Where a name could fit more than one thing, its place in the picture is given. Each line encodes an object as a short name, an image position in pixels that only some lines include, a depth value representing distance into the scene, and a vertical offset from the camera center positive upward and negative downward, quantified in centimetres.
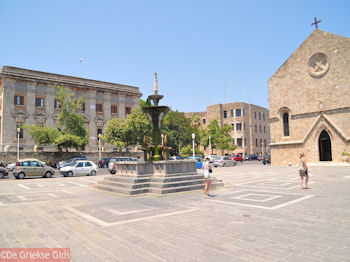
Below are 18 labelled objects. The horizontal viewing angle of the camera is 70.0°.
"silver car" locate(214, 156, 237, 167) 3506 -232
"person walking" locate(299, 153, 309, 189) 1195 -115
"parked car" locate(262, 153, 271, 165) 3884 -233
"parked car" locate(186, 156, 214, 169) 2978 -208
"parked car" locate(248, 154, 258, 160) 6124 -306
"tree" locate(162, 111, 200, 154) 5075 +370
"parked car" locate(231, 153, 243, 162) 5111 -268
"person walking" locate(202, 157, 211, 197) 1018 -120
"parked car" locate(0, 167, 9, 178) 2078 -188
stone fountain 1126 -133
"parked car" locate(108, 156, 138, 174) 2355 -195
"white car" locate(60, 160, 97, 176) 2253 -192
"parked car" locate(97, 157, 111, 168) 3462 -214
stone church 2973 +537
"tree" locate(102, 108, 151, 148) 4006 +257
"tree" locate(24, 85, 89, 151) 3422 +255
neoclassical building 3766 +827
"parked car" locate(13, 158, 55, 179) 2053 -172
